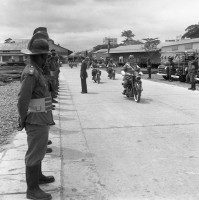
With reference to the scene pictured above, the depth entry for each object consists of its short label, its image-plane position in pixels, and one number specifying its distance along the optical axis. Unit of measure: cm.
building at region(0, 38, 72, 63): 9025
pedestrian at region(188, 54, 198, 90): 1723
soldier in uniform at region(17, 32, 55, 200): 388
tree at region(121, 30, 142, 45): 11832
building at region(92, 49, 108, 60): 9101
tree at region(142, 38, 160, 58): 5859
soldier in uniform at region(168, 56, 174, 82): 2484
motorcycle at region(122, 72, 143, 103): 1273
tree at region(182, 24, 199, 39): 7306
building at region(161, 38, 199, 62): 3875
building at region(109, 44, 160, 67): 6195
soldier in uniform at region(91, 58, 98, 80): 2342
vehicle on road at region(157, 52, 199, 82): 2330
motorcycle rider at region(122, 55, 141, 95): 1361
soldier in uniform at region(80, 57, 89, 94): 1656
